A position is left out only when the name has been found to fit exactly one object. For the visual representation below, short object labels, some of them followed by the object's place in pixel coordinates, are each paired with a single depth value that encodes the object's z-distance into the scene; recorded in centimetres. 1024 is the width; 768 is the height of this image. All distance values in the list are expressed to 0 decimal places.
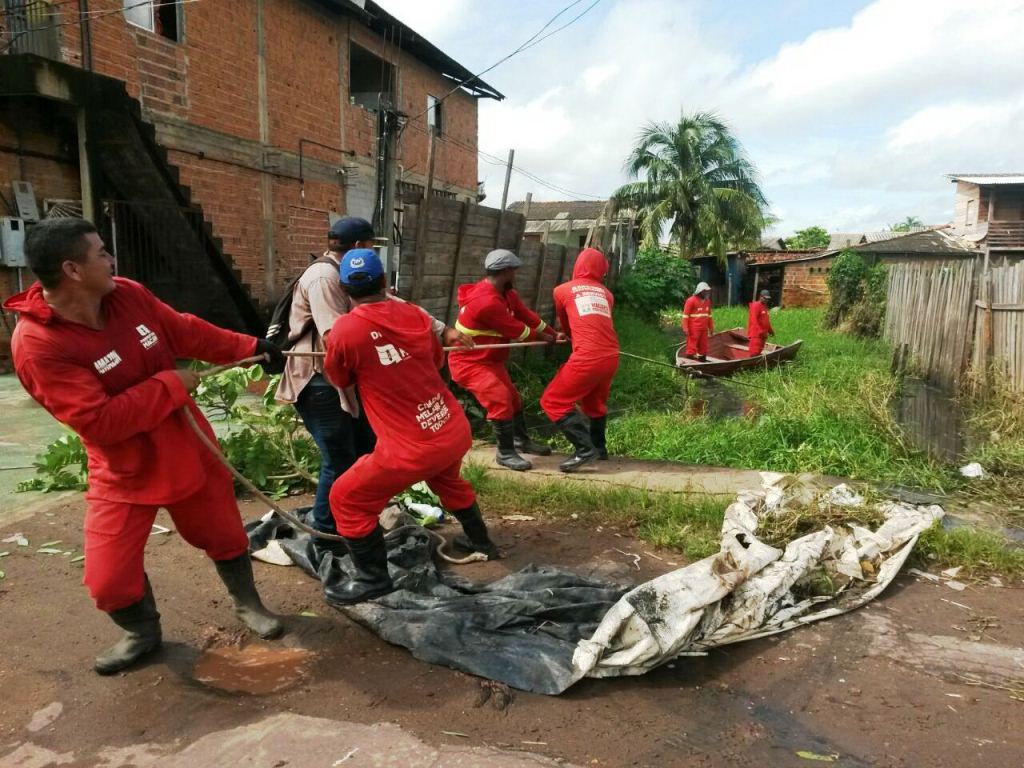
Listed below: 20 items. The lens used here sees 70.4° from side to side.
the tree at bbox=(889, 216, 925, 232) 5791
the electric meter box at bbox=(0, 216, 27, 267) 911
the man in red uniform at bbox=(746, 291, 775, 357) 1257
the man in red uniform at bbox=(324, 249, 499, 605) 329
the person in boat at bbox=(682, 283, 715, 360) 1217
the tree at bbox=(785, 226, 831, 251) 5031
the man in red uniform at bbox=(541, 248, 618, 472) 599
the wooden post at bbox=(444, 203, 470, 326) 779
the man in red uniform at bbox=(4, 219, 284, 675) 259
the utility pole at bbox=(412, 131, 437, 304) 702
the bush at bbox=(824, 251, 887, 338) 1695
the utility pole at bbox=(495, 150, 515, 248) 1070
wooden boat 1135
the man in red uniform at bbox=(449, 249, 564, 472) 594
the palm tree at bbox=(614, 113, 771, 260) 3084
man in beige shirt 382
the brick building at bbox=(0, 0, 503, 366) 956
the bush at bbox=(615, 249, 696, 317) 1617
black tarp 290
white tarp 287
